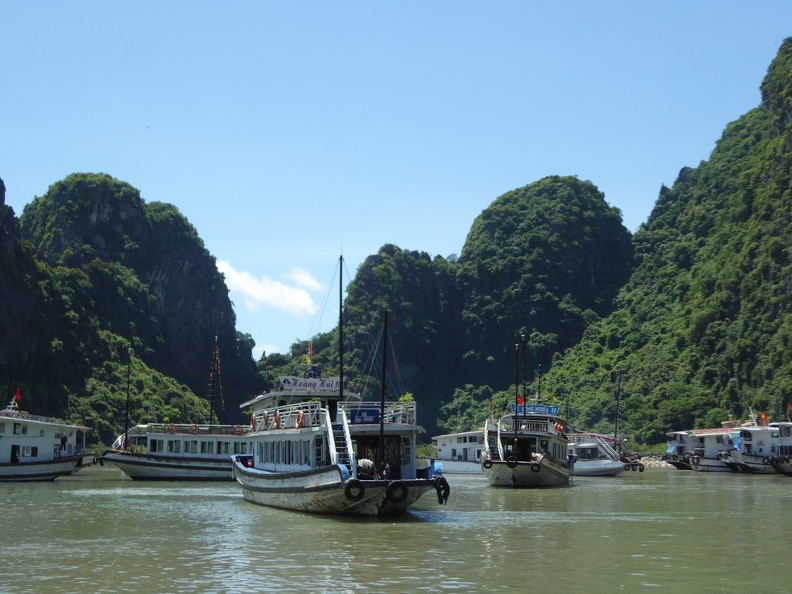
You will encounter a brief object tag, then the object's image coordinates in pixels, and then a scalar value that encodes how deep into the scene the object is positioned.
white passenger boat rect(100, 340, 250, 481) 64.62
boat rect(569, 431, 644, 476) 77.50
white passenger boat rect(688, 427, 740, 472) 87.12
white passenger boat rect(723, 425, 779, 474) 81.12
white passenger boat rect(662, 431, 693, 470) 92.38
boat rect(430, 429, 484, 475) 86.88
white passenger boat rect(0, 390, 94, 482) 59.31
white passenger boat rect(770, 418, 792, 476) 82.31
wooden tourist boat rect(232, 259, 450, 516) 33.03
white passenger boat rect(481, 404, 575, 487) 54.88
